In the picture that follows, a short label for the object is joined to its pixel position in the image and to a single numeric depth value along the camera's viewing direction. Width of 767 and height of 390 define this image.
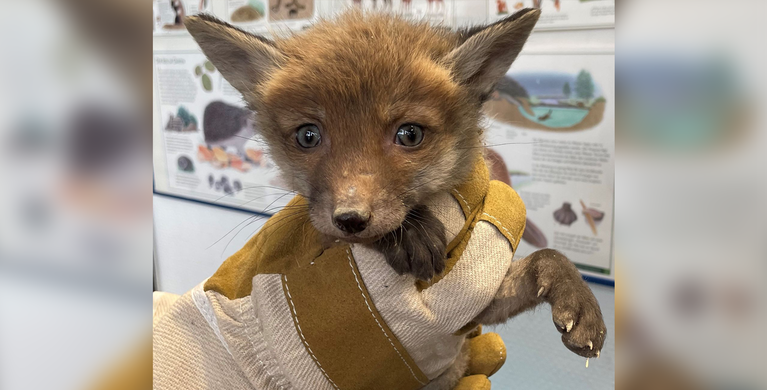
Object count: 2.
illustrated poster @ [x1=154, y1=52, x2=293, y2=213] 0.48
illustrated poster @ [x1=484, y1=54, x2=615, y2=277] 0.32
